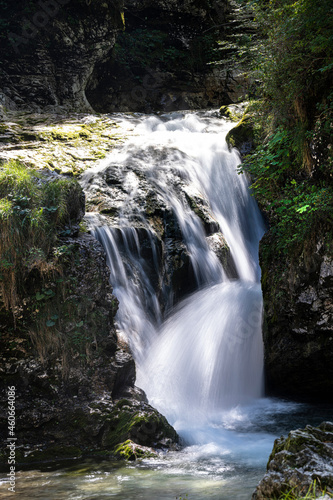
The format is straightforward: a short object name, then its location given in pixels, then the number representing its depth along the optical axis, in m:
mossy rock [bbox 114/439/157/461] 3.72
